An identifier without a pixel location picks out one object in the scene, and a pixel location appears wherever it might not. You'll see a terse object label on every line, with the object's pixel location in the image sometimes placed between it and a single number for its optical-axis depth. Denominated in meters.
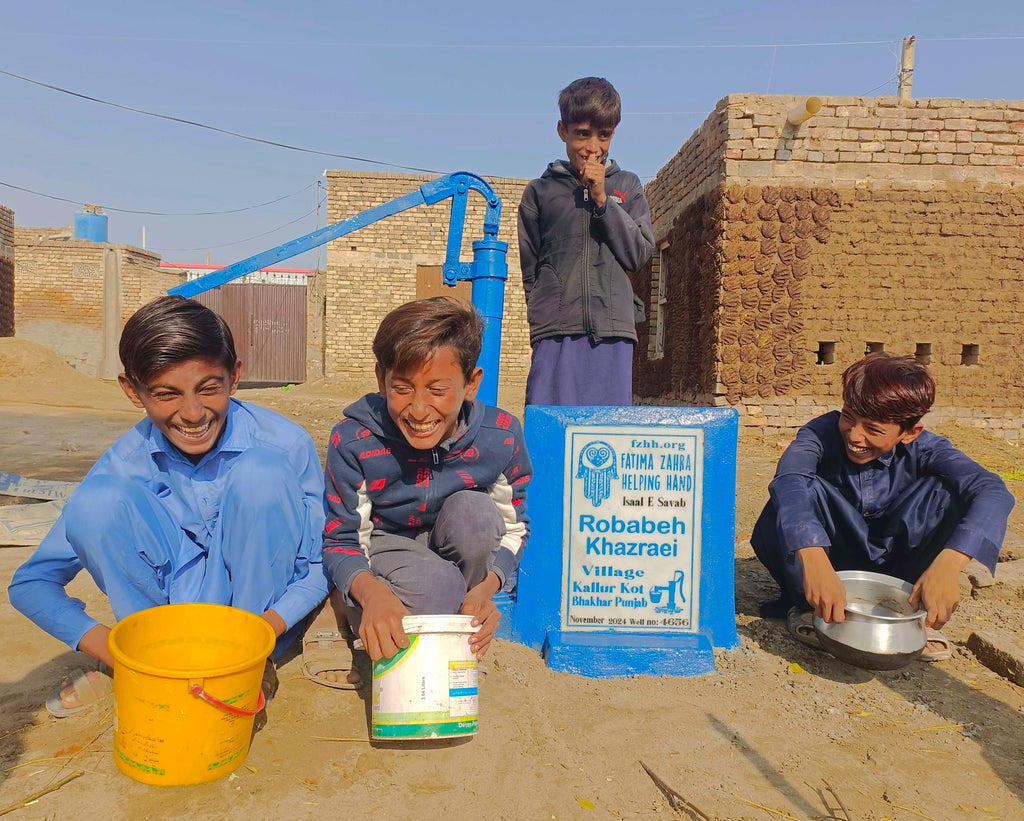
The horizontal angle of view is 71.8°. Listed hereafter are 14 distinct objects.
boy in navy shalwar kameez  2.07
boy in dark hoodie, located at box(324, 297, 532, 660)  1.83
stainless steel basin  1.98
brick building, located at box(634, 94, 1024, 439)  6.87
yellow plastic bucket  1.40
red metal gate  17.62
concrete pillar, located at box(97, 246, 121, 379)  17.56
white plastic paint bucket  1.59
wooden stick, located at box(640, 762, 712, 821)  1.46
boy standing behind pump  2.96
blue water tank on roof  20.61
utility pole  13.77
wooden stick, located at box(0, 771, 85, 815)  1.43
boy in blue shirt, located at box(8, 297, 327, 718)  1.74
